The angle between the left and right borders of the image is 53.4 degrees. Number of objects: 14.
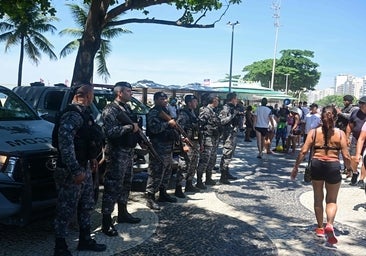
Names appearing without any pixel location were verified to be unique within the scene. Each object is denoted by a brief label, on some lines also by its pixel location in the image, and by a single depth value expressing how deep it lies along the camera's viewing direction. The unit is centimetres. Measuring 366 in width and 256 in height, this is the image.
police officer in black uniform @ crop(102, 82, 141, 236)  430
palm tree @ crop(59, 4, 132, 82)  2753
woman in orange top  446
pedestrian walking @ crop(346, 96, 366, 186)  740
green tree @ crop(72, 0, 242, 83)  916
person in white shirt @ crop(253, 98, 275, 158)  1060
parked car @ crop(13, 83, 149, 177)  640
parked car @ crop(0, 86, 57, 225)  357
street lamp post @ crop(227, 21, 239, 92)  2662
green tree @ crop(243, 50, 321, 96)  6041
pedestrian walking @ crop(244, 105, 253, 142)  1479
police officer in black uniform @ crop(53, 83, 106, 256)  342
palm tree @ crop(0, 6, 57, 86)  2914
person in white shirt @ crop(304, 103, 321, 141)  1020
